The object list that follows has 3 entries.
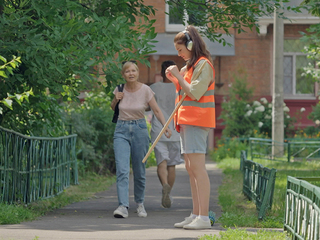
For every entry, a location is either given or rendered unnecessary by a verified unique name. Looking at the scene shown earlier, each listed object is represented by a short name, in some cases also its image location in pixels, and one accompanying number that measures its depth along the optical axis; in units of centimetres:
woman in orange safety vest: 1092
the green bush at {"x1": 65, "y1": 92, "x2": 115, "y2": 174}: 2505
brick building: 4225
